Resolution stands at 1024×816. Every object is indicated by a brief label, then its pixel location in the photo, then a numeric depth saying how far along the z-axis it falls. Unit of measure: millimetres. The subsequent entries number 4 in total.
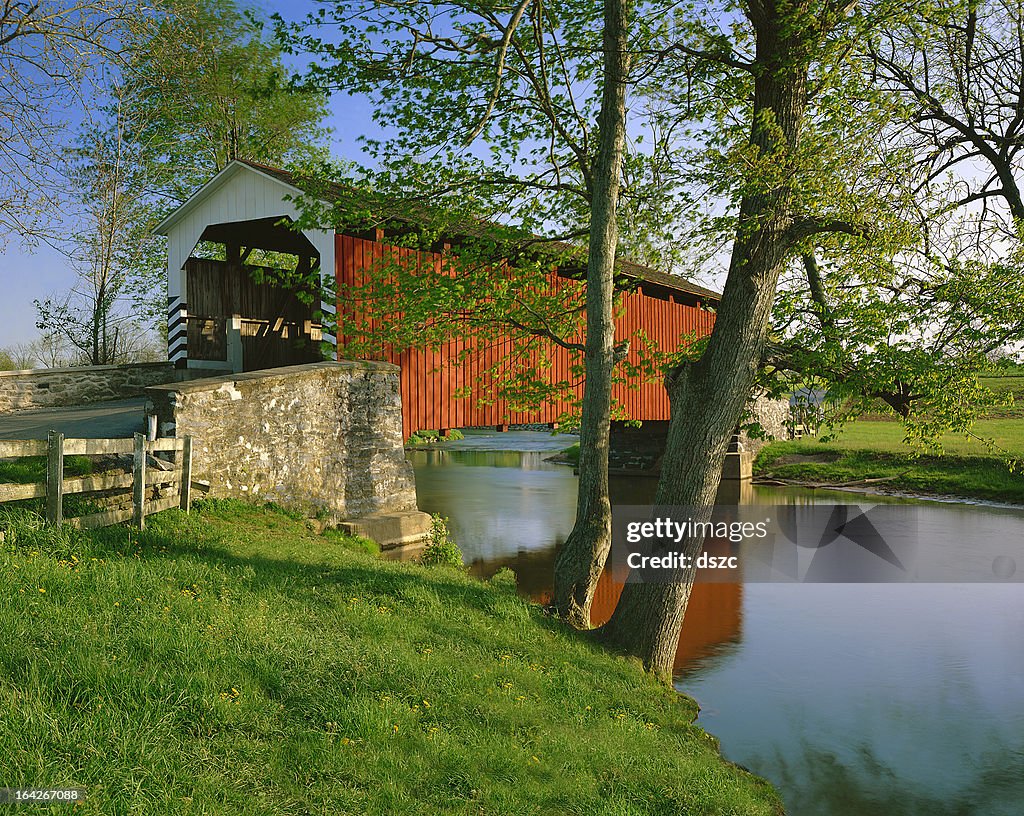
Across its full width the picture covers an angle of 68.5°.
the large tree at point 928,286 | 6238
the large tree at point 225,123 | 18328
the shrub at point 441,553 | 10031
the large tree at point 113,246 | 16719
